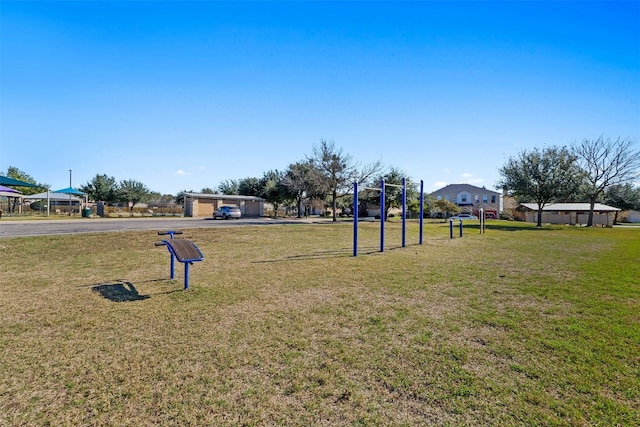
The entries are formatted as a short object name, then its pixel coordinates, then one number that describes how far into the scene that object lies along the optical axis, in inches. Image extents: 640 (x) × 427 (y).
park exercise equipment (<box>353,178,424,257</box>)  428.0
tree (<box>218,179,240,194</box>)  2049.7
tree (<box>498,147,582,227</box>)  1251.8
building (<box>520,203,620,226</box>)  1653.2
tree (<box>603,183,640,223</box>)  2015.3
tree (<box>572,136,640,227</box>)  1351.4
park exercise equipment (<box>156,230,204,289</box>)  233.1
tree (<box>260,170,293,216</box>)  1705.2
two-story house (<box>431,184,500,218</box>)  2245.3
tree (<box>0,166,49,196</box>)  2114.5
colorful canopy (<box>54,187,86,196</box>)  1340.6
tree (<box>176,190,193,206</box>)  2140.7
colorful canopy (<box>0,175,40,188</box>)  712.0
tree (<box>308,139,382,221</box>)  1203.2
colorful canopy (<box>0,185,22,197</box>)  782.2
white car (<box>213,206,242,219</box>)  1259.8
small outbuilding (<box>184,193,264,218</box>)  1482.5
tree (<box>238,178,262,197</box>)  1884.8
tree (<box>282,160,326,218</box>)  1206.3
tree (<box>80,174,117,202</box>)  1806.1
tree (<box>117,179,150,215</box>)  1752.8
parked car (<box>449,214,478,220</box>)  1921.4
